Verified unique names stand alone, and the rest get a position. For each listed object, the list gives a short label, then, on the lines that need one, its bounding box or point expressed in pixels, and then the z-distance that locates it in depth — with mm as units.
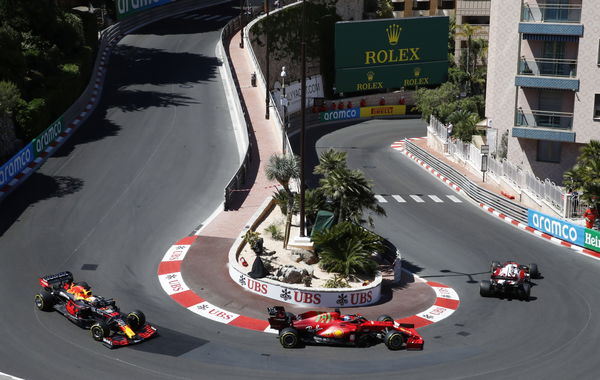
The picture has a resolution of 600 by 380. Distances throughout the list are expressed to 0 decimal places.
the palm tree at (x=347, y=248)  34000
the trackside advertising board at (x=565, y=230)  40781
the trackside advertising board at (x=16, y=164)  43031
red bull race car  27547
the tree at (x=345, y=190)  36906
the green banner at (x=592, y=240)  40469
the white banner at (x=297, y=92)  75812
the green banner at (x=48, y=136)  47781
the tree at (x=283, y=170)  41938
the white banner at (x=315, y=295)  31953
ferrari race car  28156
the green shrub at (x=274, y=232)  38250
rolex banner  81750
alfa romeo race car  33969
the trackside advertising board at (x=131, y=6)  80875
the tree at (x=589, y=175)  41938
